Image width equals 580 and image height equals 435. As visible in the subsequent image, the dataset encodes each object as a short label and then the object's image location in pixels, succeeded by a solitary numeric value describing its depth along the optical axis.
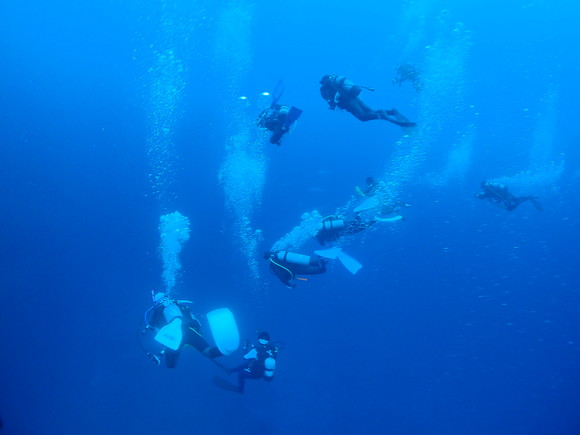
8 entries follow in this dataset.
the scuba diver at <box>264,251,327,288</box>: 5.97
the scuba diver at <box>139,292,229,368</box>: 5.98
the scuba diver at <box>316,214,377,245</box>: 6.14
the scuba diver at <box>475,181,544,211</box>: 8.29
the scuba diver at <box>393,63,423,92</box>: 11.11
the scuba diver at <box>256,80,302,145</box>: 5.33
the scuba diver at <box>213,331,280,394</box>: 6.71
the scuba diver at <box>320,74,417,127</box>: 5.24
